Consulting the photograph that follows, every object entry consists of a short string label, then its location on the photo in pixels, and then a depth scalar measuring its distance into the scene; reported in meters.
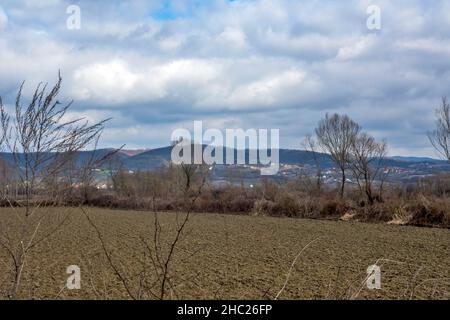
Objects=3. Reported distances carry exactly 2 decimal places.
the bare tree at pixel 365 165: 55.38
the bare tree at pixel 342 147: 63.16
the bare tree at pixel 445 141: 43.69
